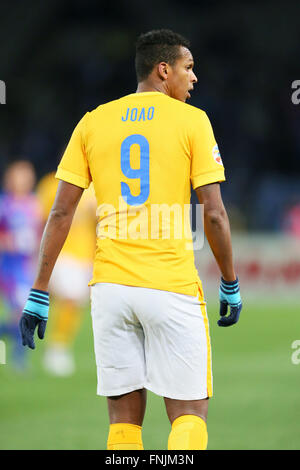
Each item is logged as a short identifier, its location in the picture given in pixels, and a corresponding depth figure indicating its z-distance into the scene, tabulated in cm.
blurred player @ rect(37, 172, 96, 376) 1858
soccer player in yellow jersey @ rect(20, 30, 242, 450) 760
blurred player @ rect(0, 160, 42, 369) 1822
